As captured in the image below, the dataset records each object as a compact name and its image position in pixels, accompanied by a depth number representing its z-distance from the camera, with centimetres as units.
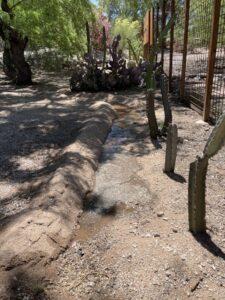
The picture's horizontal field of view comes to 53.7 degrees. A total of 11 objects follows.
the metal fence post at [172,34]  378
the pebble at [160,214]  166
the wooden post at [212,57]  269
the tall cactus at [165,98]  251
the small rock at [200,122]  294
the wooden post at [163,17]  422
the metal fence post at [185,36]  333
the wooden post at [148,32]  539
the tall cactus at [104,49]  473
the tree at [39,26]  484
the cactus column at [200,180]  127
